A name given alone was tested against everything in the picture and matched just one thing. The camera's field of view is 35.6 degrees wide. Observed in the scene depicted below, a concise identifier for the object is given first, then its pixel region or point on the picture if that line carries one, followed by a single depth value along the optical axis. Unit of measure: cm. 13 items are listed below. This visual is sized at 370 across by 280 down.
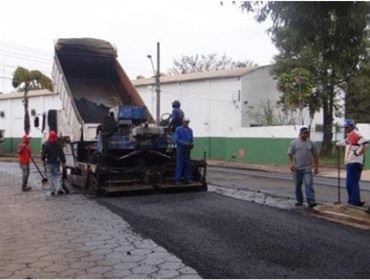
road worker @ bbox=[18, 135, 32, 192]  1554
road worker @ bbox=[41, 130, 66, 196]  1409
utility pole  3432
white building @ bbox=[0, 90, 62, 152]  4891
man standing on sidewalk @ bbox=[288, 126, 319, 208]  1095
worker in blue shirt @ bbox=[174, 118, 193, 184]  1330
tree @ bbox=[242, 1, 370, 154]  807
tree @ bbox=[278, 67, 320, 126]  3150
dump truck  1332
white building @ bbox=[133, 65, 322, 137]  3703
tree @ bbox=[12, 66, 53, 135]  4512
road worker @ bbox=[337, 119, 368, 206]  1050
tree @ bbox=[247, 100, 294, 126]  3688
